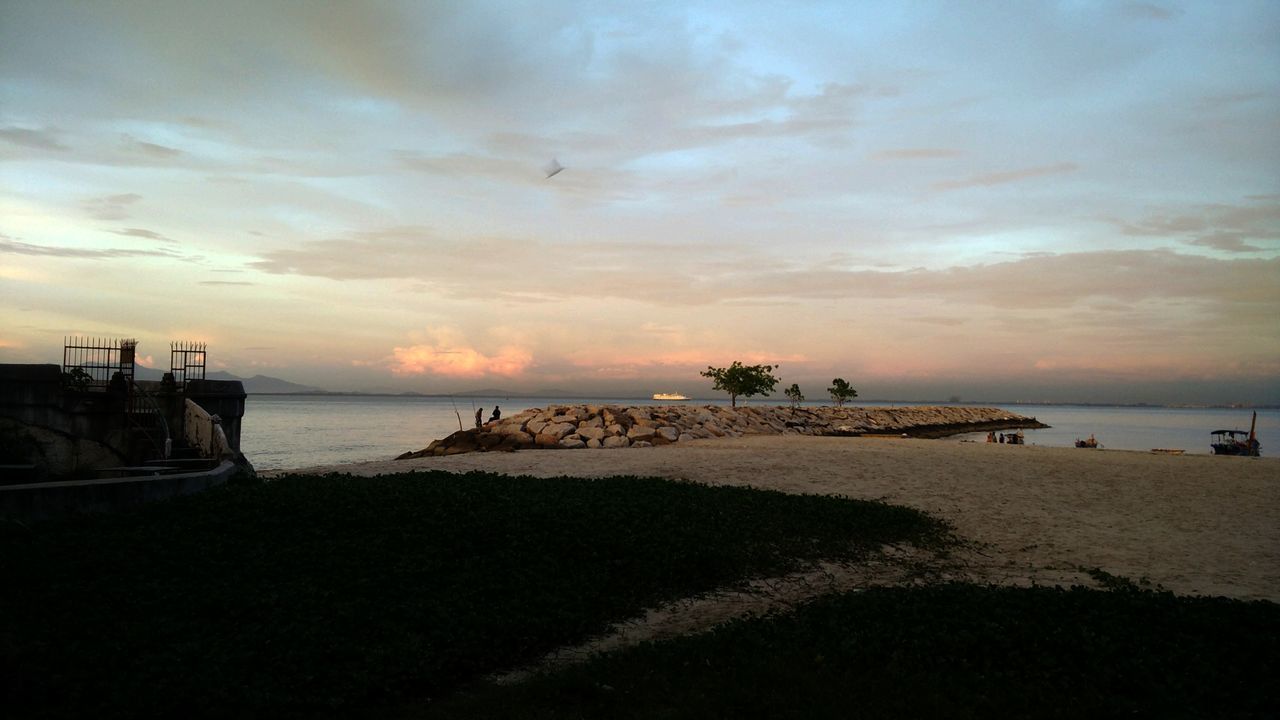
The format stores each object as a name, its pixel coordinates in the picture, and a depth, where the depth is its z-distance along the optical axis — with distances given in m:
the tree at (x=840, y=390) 90.31
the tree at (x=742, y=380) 64.12
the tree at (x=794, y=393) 83.44
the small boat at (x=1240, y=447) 47.09
